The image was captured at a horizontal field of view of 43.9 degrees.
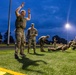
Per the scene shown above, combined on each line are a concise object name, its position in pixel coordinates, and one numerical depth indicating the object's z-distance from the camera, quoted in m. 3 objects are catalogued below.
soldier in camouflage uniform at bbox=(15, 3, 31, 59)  4.65
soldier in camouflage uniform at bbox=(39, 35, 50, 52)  7.79
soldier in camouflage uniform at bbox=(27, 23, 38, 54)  6.49
